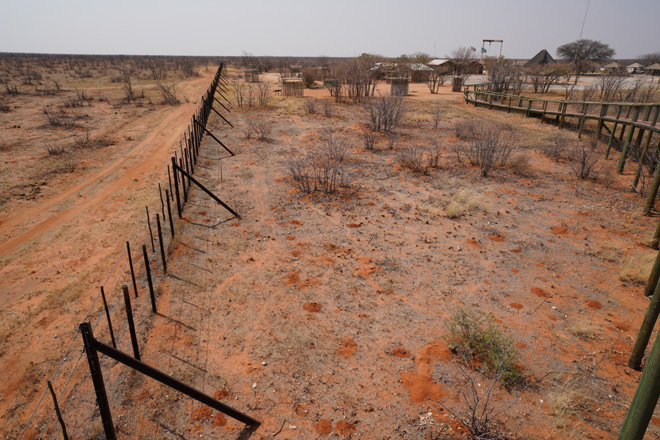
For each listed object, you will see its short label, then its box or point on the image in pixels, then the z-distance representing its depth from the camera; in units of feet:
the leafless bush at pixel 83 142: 47.19
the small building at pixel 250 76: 131.34
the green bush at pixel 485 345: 13.94
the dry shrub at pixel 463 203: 28.40
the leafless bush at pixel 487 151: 38.42
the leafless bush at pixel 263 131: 50.31
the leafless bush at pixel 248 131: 51.67
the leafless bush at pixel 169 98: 80.38
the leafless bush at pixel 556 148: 44.39
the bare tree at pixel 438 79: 112.23
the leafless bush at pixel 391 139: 48.18
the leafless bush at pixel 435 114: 61.46
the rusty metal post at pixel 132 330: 13.08
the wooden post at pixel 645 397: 7.46
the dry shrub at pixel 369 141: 47.70
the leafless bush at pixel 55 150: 43.67
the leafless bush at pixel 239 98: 76.84
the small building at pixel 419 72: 143.54
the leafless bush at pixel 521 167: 39.11
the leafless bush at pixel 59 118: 57.67
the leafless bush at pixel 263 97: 79.31
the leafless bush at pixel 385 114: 55.52
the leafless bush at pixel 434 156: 40.81
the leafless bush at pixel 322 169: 33.58
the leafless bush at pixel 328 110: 69.21
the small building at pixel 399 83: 100.20
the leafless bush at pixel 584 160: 36.14
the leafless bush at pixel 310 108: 71.87
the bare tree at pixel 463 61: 153.38
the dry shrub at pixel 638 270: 20.10
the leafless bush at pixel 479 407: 11.61
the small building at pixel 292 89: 97.96
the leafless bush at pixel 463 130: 53.47
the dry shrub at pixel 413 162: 39.22
